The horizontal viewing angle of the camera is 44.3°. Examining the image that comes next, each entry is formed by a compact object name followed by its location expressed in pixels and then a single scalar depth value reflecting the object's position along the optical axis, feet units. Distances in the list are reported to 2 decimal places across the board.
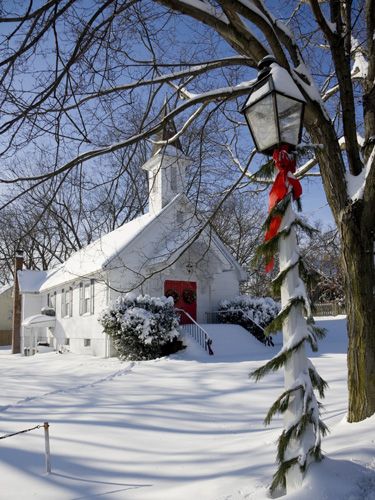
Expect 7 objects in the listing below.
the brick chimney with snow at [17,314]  92.94
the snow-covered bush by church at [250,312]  62.39
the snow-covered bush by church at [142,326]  49.78
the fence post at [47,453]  16.61
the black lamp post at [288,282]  11.00
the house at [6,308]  147.23
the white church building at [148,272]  60.13
